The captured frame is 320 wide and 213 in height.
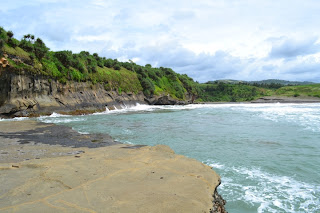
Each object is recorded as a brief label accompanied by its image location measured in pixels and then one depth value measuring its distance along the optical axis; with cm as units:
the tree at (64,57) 3119
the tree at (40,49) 2703
